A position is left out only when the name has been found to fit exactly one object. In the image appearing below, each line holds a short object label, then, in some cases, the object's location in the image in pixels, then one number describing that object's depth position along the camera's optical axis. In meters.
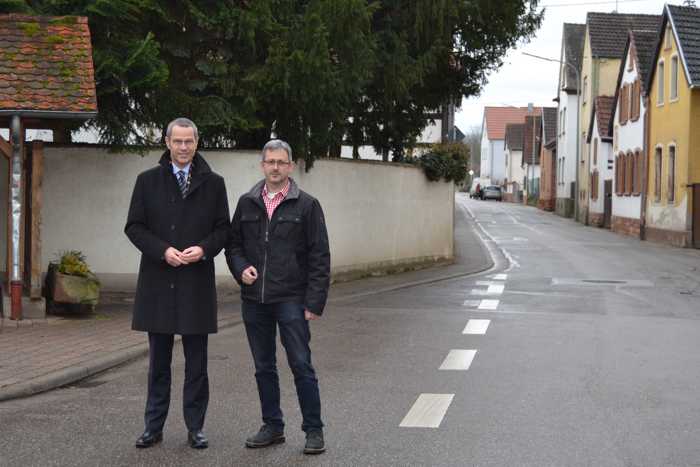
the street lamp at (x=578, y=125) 50.13
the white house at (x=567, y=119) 63.41
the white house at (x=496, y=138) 126.69
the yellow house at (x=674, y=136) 33.03
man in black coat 6.07
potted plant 11.95
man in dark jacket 6.00
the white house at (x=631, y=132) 40.69
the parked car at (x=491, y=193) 95.69
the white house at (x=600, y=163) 49.42
